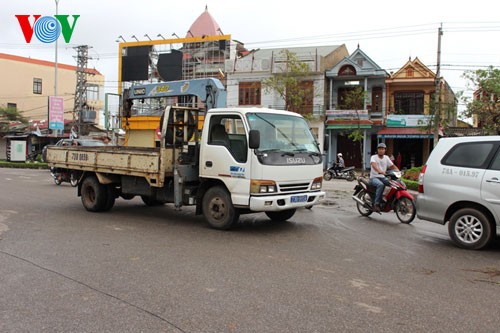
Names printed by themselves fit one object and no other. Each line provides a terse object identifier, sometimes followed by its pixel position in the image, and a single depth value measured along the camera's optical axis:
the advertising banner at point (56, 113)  35.19
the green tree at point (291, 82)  32.50
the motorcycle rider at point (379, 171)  9.91
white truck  8.01
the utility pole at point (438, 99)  27.16
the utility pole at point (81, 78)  39.06
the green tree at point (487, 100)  24.39
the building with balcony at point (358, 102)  33.28
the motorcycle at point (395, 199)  9.64
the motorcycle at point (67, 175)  11.72
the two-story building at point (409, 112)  32.19
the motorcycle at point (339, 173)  24.64
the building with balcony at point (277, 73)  34.66
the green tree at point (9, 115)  48.67
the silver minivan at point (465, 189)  7.03
